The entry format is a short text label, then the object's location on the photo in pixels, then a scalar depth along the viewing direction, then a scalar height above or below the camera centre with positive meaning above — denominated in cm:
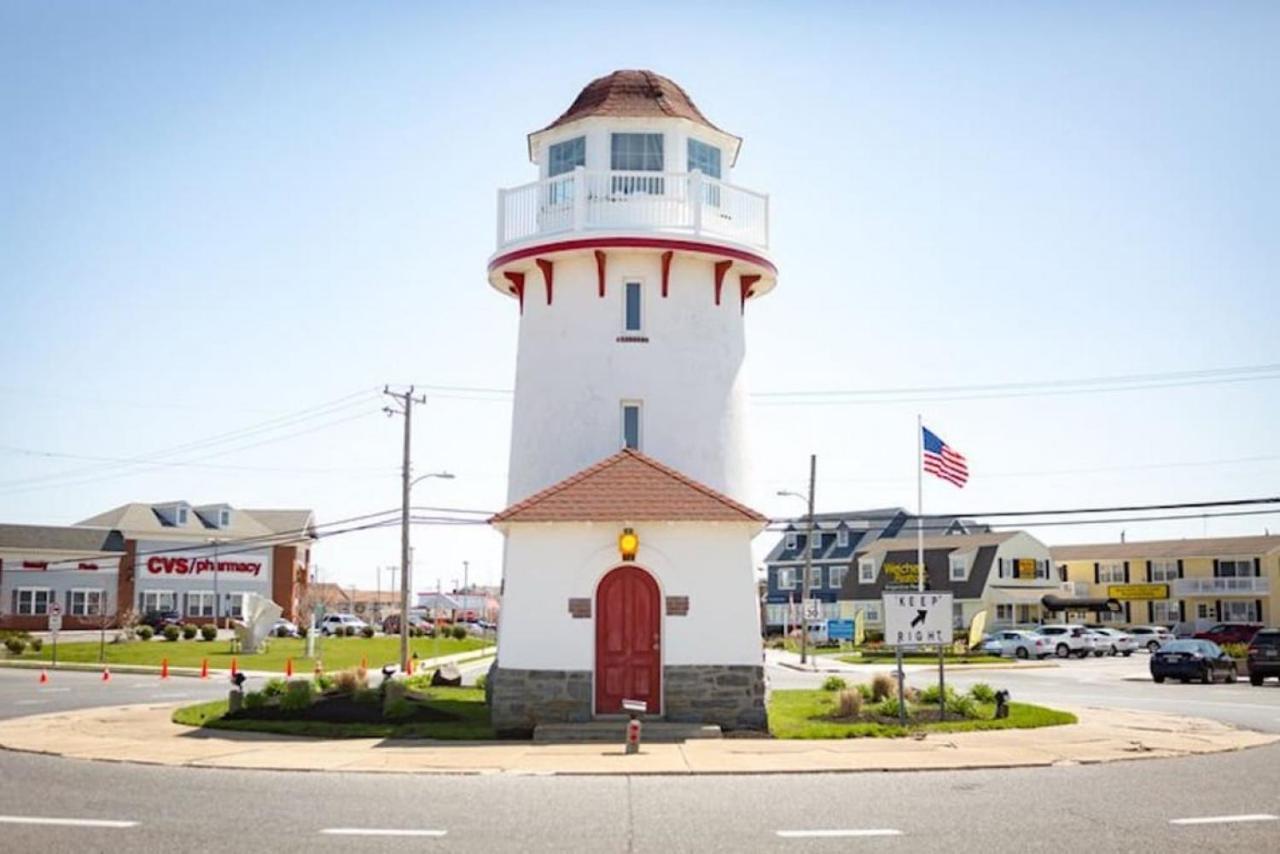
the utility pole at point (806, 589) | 5267 +42
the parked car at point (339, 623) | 8550 -183
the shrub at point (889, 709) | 2302 -197
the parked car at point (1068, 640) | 6088 -192
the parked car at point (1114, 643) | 6374 -216
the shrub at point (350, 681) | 2517 -165
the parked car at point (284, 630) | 7756 -196
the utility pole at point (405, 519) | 4397 +280
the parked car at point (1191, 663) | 4041 -198
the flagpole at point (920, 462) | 3234 +351
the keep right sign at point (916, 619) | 2230 -34
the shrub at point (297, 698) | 2330 -182
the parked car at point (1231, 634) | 6617 -176
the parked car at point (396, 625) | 8846 -198
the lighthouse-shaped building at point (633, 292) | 2548 +626
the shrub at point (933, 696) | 2470 -189
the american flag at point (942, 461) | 3303 +356
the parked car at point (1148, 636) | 6903 -196
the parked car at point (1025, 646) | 5959 -216
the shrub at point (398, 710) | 2233 -197
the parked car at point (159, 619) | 7915 -138
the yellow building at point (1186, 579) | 8369 +144
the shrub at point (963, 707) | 2320 -196
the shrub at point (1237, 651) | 4849 -194
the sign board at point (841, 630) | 7075 -169
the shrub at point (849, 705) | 2336 -194
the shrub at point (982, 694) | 2505 -183
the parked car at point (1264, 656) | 3841 -168
